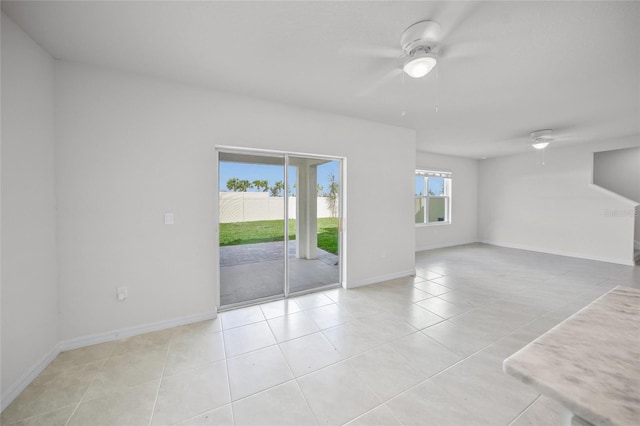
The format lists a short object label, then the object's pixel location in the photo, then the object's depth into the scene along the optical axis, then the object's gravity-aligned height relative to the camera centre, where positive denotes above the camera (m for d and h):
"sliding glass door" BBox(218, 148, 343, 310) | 3.10 -0.09
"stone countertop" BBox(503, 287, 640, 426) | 0.48 -0.40
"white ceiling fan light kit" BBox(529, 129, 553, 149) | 4.29 +1.34
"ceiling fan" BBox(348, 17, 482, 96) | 1.74 +1.33
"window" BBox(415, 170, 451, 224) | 6.58 +0.34
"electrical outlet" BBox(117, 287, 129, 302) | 2.36 -0.85
